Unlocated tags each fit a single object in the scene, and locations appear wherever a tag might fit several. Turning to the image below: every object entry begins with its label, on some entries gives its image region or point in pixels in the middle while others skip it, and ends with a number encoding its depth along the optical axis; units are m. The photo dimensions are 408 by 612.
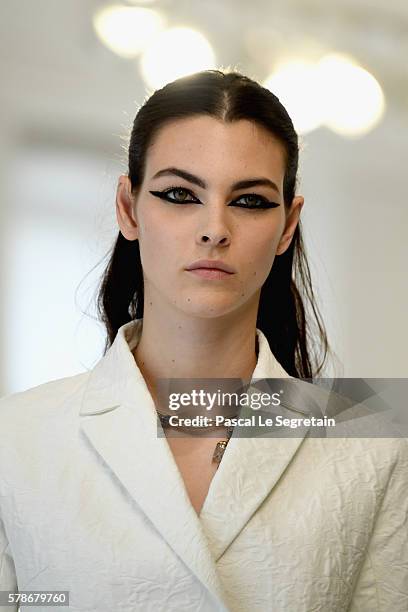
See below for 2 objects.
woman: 2.43
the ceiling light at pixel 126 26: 3.08
